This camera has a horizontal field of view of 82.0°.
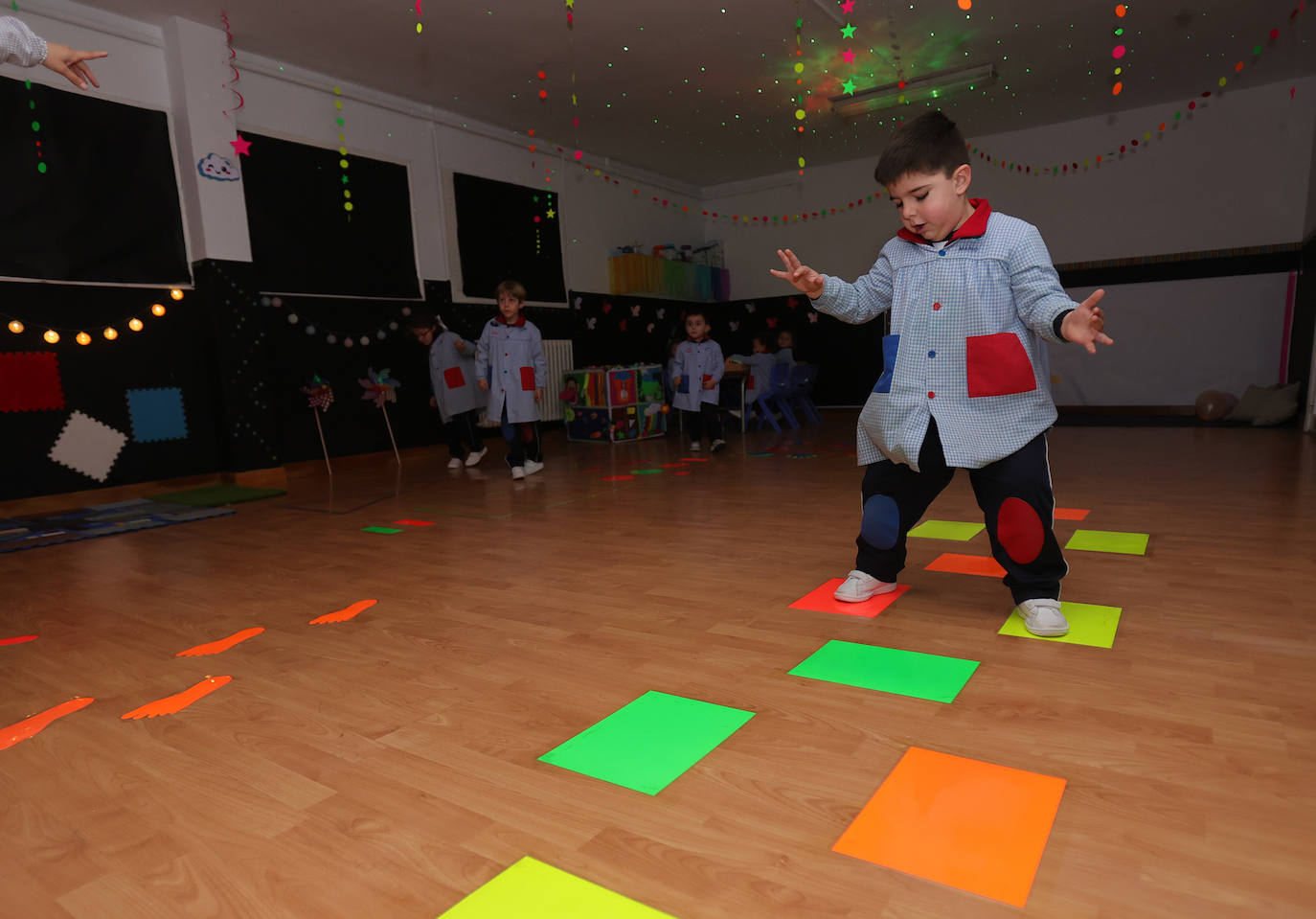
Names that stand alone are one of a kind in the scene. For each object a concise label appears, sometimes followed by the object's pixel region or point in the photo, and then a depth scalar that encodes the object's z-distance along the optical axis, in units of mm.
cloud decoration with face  4629
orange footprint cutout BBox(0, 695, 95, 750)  1436
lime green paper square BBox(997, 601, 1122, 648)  1639
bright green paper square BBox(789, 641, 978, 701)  1443
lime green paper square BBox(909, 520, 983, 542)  2639
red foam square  4074
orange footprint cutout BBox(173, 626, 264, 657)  1860
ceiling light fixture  5715
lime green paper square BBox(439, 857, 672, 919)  882
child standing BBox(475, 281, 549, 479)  4711
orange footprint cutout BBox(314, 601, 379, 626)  2065
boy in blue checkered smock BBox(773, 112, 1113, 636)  1669
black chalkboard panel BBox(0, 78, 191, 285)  4074
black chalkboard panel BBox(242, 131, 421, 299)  5090
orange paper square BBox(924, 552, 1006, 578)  2191
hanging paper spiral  4621
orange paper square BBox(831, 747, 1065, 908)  916
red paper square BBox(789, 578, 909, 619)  1906
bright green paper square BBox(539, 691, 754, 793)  1195
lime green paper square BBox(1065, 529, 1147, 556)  2354
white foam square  4316
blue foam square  4598
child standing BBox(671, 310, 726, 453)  5742
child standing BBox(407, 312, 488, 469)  5320
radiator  7141
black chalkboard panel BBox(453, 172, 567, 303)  6414
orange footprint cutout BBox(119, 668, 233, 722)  1522
